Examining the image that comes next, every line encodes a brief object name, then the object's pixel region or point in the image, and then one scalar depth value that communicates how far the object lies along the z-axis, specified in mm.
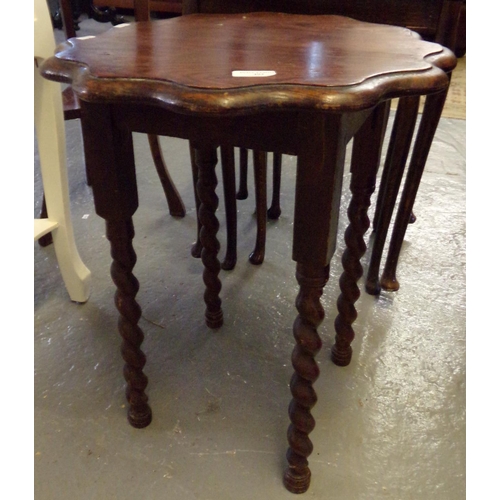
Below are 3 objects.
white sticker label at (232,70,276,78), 586
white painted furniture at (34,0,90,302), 1046
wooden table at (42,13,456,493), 564
